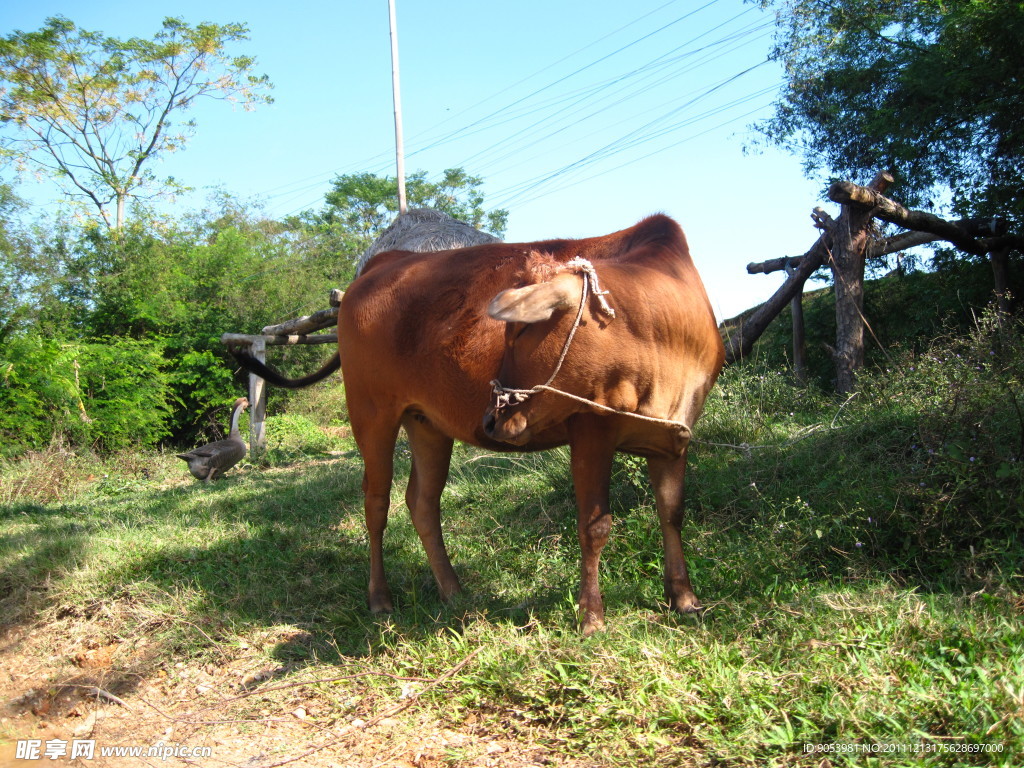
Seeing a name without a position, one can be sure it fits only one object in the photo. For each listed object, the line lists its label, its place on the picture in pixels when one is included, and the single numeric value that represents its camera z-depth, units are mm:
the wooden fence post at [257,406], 13040
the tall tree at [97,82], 22703
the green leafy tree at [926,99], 7246
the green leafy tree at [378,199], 30469
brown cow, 3428
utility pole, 17812
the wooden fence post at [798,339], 8227
